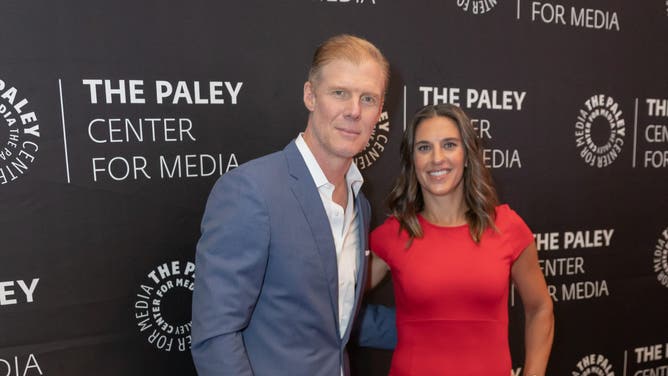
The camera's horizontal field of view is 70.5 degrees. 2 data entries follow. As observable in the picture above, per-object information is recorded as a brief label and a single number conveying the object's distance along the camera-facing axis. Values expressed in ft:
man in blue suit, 3.83
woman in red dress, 5.00
